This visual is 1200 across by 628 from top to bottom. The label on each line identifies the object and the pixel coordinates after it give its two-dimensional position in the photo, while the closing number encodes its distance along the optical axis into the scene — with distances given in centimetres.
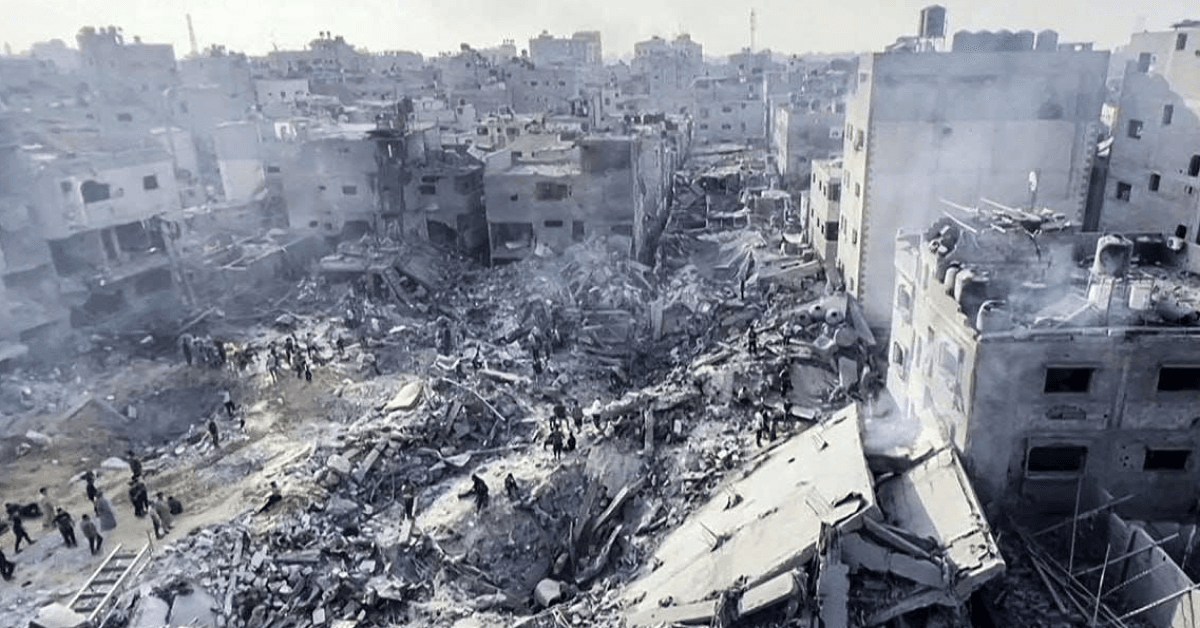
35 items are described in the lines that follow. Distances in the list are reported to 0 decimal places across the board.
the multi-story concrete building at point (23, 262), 3316
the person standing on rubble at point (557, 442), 2323
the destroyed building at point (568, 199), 4012
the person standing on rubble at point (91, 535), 1962
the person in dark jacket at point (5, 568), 1892
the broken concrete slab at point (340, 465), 2255
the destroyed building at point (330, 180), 4350
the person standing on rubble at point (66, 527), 1989
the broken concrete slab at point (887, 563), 1519
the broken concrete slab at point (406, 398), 2678
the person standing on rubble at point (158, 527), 2027
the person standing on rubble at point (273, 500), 2117
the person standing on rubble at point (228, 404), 2788
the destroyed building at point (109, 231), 3634
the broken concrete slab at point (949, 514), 1509
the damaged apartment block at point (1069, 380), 1673
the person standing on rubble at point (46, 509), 2153
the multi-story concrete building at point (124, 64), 7025
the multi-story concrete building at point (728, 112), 7862
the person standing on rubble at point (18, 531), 1982
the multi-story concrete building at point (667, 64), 9662
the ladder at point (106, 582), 1753
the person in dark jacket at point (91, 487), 2140
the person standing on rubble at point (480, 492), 2139
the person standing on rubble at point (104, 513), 2092
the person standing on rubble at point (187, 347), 3247
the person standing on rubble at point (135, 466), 2259
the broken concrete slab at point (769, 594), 1523
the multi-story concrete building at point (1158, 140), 3141
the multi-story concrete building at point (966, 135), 2905
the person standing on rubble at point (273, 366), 3075
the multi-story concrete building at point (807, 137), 5241
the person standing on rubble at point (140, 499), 2127
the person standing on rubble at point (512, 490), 2166
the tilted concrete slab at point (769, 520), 1650
